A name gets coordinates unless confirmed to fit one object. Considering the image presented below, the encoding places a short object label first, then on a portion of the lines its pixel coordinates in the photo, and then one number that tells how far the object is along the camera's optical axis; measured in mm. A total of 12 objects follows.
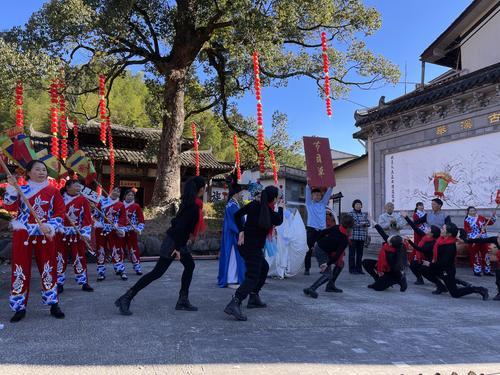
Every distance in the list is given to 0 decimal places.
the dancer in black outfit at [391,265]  7195
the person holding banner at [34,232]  4816
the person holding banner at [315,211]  8938
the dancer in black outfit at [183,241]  5121
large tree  12023
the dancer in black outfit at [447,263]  6855
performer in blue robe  6981
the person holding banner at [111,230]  7849
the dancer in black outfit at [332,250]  6512
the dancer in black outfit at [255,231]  5146
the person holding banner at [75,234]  6414
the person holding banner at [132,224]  8180
